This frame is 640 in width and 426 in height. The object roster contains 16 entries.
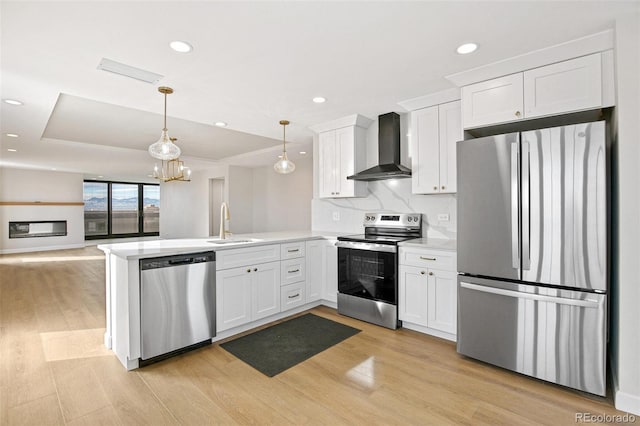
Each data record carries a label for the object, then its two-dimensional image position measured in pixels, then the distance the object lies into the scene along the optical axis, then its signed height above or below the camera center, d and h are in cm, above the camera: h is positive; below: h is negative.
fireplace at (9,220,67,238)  862 -47
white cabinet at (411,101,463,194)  312 +67
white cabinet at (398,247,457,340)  285 -76
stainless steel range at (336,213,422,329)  320 -62
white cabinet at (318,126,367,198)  394 +66
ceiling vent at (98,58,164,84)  240 +114
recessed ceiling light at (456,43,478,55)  216 +114
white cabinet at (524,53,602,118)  210 +87
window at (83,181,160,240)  1099 +10
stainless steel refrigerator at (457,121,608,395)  200 -29
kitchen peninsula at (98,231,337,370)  241 -67
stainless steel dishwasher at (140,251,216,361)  244 -76
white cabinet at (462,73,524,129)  241 +88
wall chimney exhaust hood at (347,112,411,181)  361 +76
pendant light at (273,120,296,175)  374 +55
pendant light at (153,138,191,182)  562 +79
